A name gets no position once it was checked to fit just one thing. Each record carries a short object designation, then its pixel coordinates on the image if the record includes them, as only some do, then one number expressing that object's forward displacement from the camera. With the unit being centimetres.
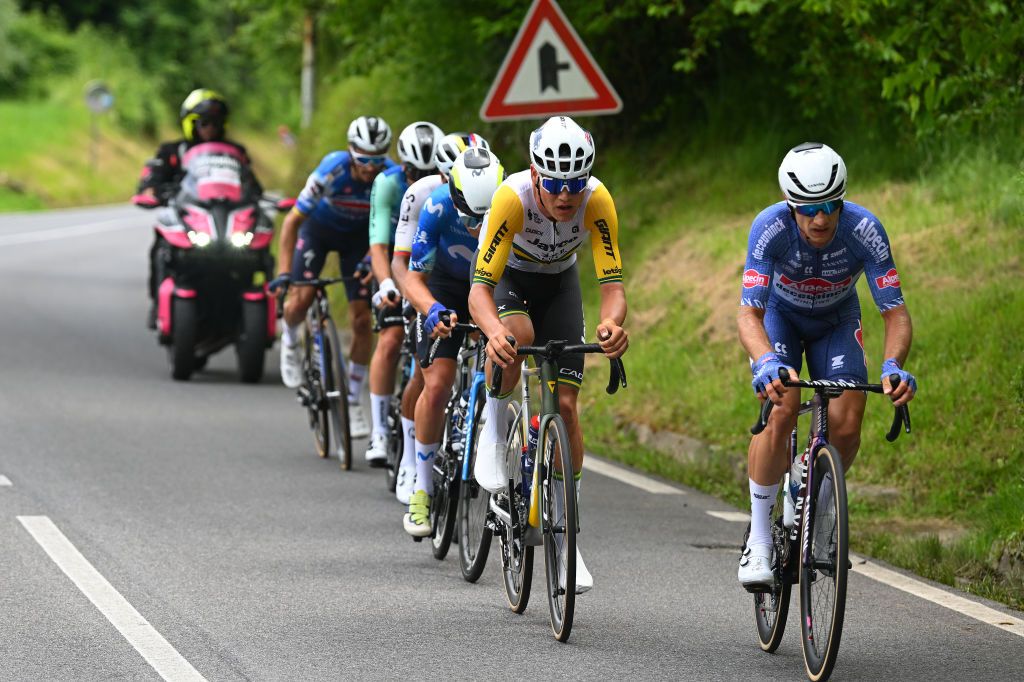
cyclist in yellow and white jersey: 1375
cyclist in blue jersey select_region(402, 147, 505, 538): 1590
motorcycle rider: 2998
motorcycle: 2897
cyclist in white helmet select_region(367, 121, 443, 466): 1881
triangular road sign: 2414
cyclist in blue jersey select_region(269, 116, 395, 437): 2130
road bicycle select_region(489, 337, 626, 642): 1337
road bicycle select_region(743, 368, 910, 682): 1211
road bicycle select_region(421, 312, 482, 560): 1645
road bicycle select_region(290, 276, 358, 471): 2198
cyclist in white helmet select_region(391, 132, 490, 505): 1762
